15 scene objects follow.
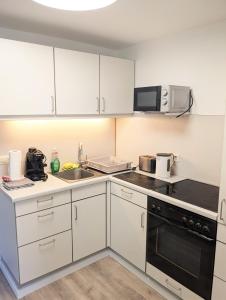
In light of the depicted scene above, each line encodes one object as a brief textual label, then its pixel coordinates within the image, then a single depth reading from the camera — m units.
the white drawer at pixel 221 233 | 1.59
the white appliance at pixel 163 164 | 2.39
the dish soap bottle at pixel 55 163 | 2.60
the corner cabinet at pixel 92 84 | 2.28
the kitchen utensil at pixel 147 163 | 2.56
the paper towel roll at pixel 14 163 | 2.20
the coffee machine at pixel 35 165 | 2.32
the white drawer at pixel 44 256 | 2.02
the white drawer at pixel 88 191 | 2.24
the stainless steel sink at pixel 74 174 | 2.44
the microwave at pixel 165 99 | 2.14
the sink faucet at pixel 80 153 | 2.86
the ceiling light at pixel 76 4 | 1.40
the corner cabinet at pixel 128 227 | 2.18
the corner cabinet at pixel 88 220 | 2.28
